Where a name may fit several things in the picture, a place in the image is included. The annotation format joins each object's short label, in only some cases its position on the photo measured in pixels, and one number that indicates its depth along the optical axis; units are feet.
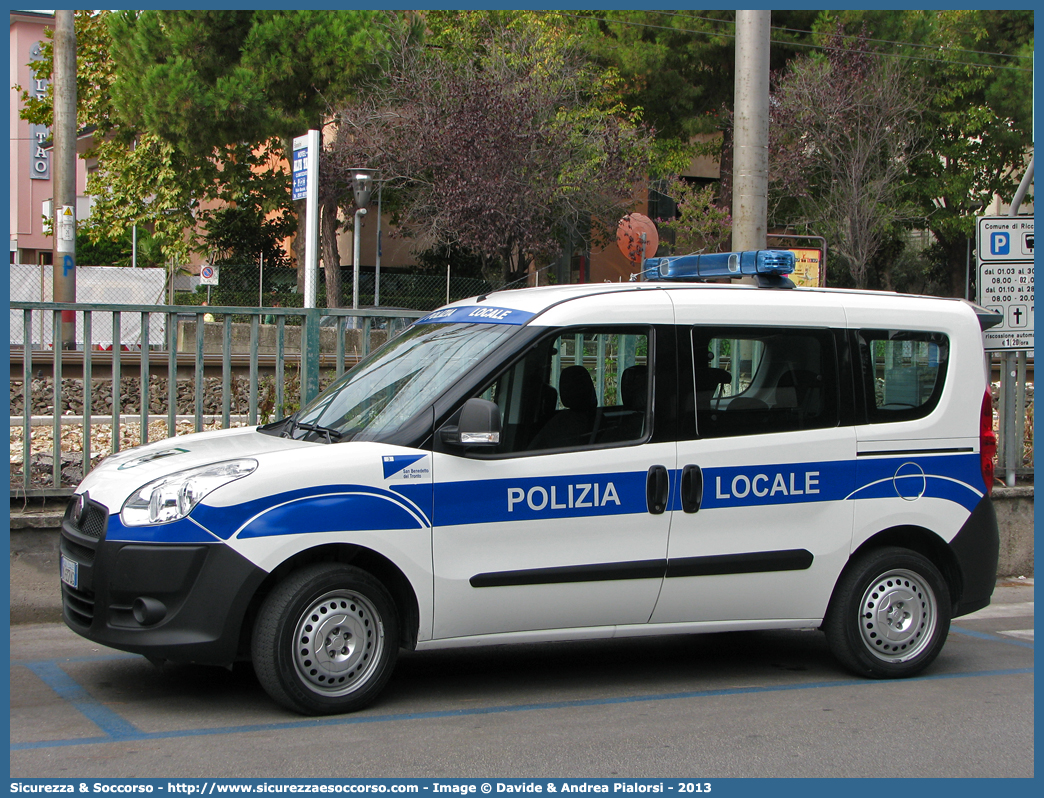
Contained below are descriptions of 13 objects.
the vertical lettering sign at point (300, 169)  30.73
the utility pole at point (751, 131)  29.40
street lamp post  67.56
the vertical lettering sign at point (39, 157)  142.00
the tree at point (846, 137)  87.40
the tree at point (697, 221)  89.10
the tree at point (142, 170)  87.40
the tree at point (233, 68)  79.71
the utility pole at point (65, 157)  56.08
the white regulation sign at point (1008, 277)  31.48
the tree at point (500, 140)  81.25
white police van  16.57
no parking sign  85.05
